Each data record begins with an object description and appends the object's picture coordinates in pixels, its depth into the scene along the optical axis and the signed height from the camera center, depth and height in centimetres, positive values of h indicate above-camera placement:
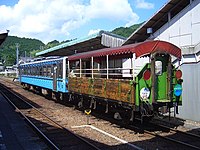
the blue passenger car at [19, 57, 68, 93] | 1625 -10
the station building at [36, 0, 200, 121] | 1177 +182
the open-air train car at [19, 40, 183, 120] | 909 -37
